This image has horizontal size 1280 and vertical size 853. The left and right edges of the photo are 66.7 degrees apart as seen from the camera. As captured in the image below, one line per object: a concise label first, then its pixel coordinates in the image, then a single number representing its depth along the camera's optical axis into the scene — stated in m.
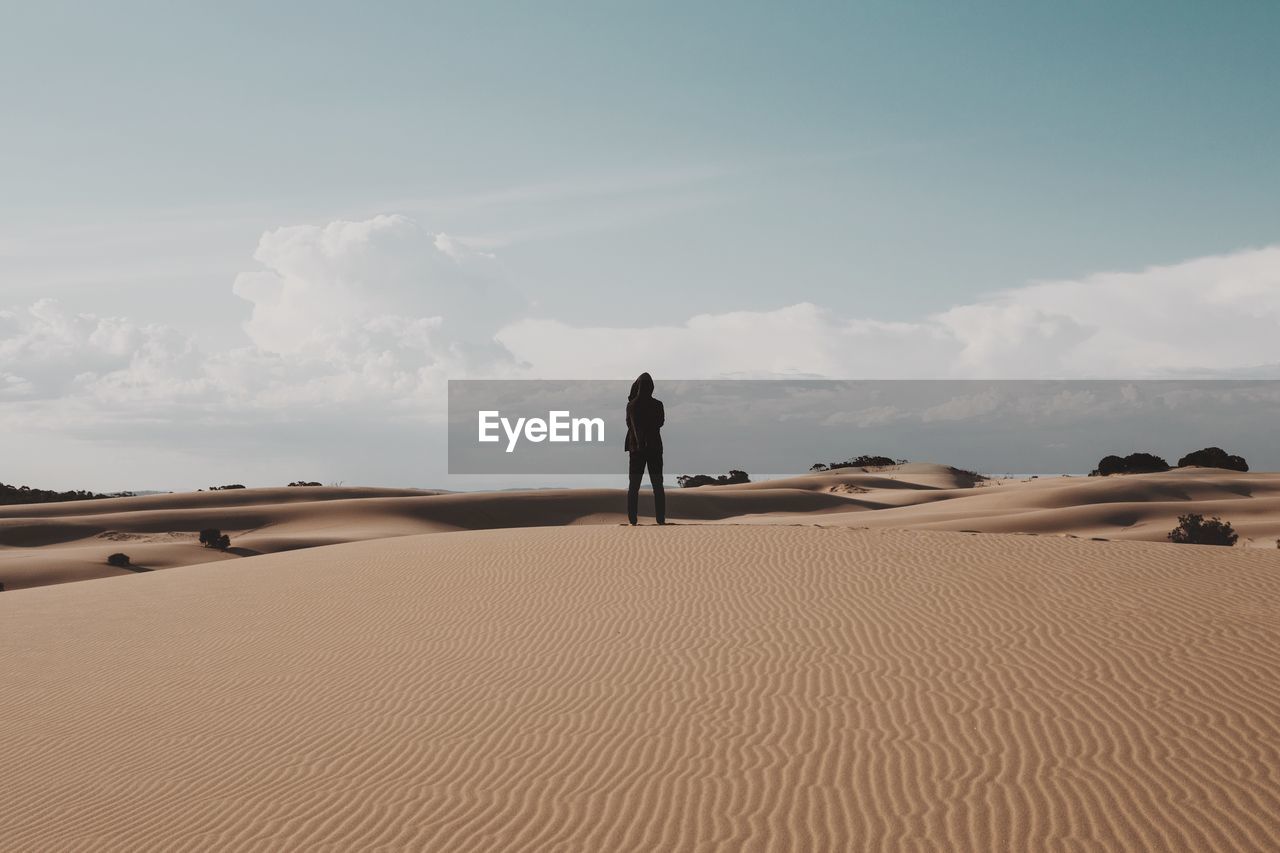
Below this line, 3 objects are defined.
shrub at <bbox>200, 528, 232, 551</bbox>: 31.50
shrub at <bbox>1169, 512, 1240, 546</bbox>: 25.75
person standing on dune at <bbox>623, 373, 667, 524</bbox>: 17.88
